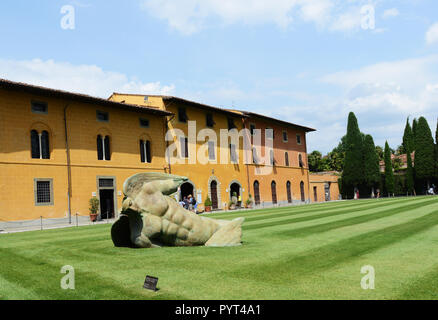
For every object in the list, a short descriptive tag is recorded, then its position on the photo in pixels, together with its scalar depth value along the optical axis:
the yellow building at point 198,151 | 35.41
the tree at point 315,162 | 77.28
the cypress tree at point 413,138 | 59.12
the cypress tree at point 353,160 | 59.41
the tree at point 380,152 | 80.12
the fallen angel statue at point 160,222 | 9.10
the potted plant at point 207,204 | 36.59
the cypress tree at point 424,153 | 57.47
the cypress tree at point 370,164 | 59.16
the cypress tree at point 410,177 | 60.00
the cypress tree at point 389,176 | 60.88
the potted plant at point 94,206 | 28.20
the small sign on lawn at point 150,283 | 5.16
